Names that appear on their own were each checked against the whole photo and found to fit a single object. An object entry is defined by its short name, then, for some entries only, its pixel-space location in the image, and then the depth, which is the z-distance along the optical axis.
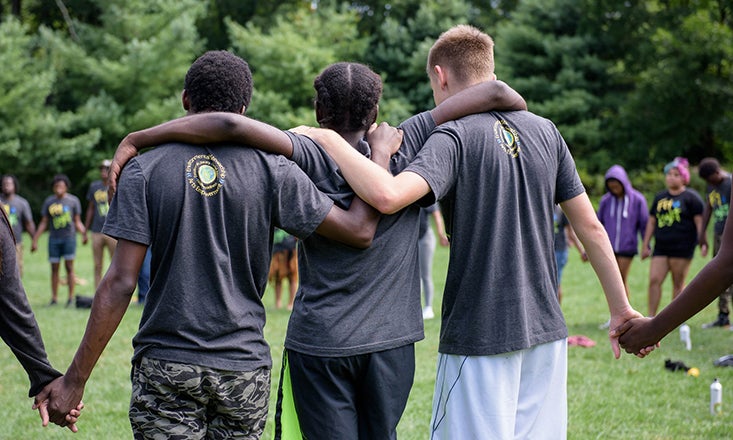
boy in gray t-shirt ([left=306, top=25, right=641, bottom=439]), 3.44
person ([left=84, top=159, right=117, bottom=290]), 13.48
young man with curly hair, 3.10
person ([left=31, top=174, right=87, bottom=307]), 13.63
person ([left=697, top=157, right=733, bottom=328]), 10.88
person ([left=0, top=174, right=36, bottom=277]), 13.90
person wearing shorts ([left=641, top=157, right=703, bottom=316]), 10.71
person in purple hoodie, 10.88
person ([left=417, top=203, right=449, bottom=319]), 11.55
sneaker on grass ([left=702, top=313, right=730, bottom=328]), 11.16
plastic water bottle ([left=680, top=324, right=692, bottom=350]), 9.48
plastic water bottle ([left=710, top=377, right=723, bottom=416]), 6.50
